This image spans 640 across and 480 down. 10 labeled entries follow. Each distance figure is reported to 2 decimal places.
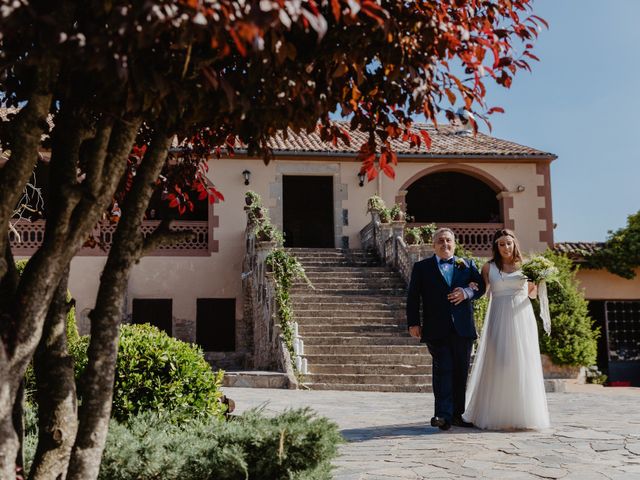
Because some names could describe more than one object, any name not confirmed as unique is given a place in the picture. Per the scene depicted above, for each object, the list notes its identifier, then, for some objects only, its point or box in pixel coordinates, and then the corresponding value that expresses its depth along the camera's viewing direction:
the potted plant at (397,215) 16.92
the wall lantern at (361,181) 19.28
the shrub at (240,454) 3.79
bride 6.45
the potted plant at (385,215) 17.34
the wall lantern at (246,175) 18.83
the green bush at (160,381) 5.86
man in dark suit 6.52
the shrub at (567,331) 14.80
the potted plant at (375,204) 17.95
